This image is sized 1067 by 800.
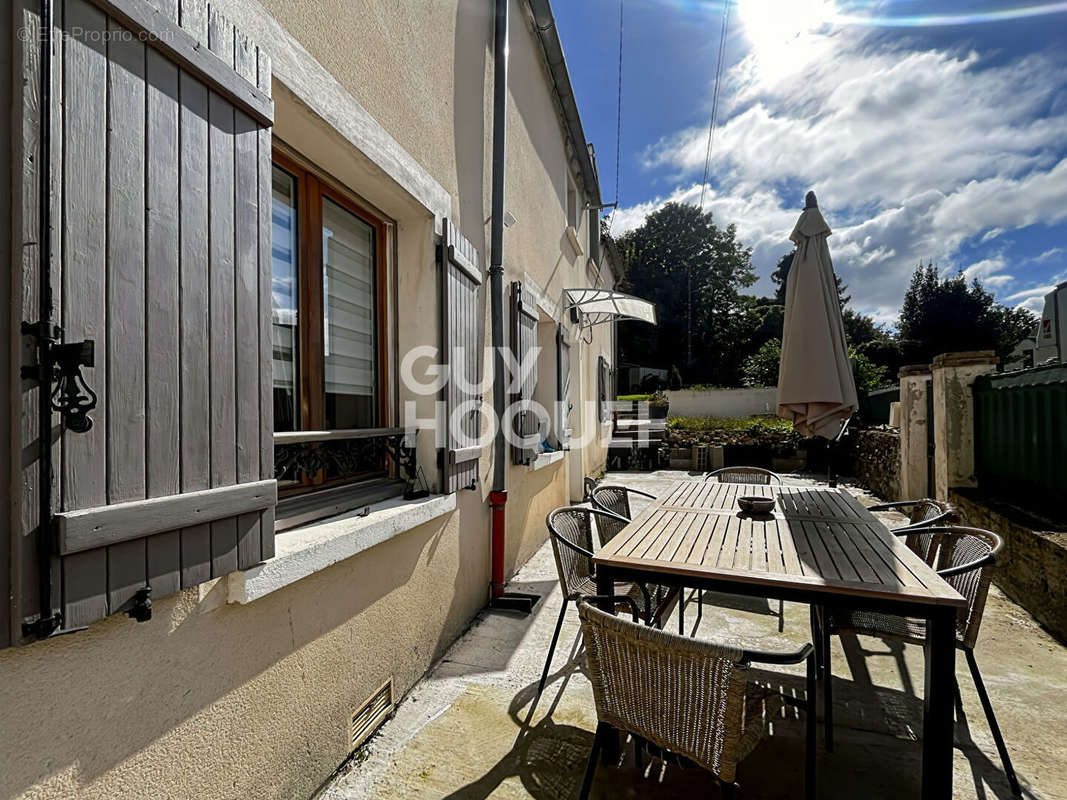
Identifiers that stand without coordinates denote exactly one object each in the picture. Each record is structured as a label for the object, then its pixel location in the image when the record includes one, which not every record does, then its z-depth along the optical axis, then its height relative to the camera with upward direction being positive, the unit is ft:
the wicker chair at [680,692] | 4.77 -3.01
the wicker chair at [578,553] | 8.73 -2.85
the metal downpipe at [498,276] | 12.69 +3.24
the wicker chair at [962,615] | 6.96 -3.18
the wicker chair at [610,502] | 10.68 -2.36
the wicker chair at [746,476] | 16.09 -2.52
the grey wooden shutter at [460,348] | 9.53 +1.12
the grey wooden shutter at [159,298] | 3.54 +0.88
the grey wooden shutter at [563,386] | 20.20 +0.63
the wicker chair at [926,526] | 9.24 -2.43
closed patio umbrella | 11.44 +1.28
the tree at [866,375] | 50.69 +2.50
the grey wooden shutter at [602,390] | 34.35 +0.82
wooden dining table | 5.65 -2.31
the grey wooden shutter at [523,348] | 14.47 +1.60
